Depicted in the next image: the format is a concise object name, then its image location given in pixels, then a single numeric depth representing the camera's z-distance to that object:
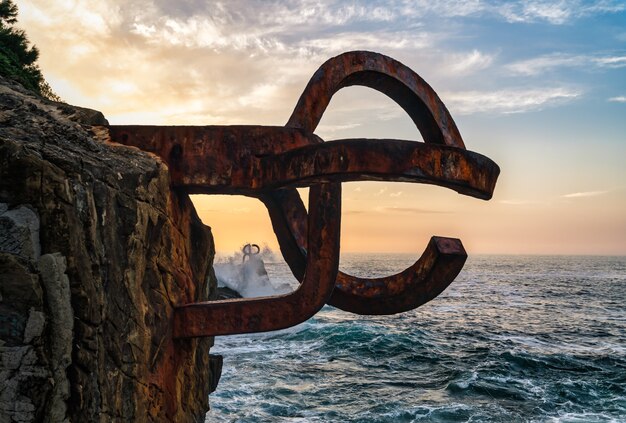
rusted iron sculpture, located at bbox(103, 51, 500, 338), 2.98
